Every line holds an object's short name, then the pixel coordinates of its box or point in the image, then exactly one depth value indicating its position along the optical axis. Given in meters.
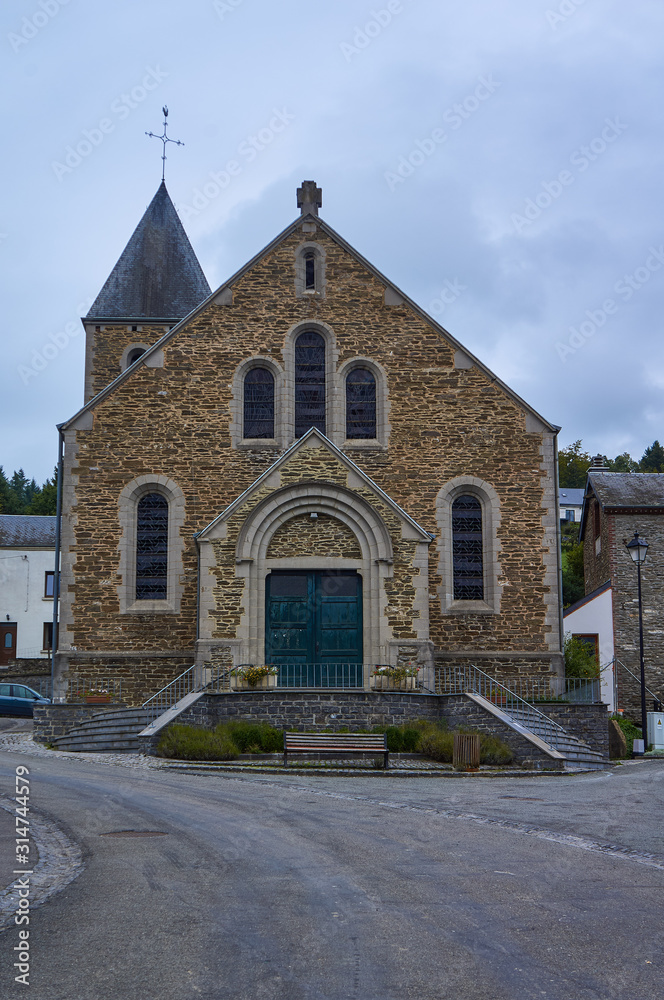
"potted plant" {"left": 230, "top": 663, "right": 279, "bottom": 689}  20.98
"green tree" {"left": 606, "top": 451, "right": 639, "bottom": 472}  81.62
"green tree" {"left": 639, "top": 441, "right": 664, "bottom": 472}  80.44
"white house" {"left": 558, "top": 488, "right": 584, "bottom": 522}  79.38
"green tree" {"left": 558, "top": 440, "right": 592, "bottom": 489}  69.75
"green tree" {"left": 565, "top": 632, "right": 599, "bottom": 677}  24.94
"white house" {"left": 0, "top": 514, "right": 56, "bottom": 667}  46.16
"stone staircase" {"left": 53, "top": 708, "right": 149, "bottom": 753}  19.84
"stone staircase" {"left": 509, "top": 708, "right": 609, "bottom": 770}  19.01
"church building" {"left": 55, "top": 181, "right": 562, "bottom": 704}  22.72
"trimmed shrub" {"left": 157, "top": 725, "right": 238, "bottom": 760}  18.03
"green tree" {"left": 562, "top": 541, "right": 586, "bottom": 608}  49.16
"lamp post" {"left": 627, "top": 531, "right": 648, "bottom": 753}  24.08
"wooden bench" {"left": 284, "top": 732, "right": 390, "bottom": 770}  17.12
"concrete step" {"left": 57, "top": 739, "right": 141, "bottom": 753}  19.66
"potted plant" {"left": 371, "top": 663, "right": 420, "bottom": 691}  21.34
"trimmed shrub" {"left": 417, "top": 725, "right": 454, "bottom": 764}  18.47
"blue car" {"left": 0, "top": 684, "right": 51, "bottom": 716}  31.89
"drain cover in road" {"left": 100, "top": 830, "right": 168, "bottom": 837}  9.85
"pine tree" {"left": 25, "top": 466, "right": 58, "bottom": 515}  69.00
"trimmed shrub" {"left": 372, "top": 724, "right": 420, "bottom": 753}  19.39
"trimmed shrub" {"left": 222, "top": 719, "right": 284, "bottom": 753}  19.00
